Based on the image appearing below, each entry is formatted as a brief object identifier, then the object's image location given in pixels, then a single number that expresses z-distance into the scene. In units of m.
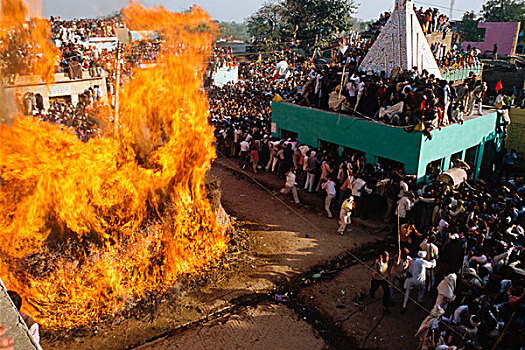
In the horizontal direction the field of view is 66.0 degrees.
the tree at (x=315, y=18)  39.69
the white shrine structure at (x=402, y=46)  14.62
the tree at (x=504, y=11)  42.00
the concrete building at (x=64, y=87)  18.56
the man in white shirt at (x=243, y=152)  15.52
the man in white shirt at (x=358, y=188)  10.85
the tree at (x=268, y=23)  41.22
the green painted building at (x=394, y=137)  11.68
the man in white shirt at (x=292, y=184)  12.08
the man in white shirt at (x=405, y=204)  9.90
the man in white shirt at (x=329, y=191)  11.41
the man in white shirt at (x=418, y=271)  7.11
